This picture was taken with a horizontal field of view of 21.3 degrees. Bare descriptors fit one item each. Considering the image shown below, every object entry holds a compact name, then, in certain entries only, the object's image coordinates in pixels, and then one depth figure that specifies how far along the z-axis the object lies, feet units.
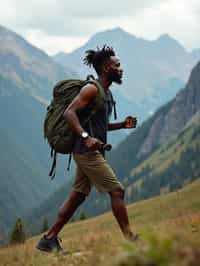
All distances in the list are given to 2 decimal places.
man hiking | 26.32
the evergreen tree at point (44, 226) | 279.55
